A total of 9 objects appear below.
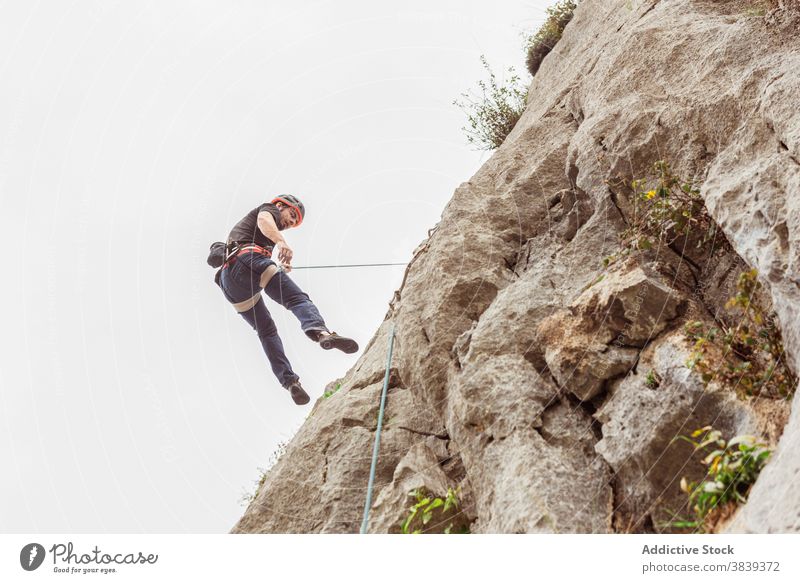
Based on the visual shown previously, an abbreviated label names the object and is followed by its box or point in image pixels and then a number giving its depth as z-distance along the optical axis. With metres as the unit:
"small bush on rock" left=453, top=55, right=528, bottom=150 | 11.91
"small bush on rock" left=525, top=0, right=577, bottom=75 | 12.48
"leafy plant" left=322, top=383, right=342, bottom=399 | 9.14
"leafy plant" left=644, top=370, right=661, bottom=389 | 4.44
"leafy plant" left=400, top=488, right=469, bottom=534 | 4.98
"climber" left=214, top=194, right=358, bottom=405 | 9.27
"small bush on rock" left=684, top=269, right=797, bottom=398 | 3.95
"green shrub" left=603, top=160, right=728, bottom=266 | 5.25
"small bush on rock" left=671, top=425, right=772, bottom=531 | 3.53
